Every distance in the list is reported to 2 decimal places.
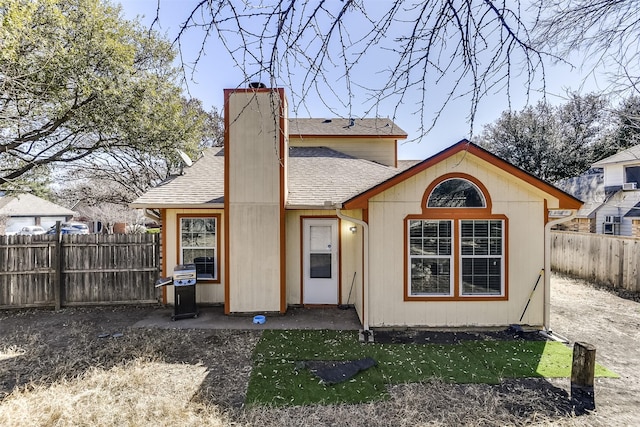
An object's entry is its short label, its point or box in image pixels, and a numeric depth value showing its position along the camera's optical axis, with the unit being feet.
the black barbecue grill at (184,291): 22.39
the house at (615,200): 57.72
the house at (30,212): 97.92
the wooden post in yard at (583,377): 12.66
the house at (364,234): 20.01
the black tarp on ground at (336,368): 14.38
